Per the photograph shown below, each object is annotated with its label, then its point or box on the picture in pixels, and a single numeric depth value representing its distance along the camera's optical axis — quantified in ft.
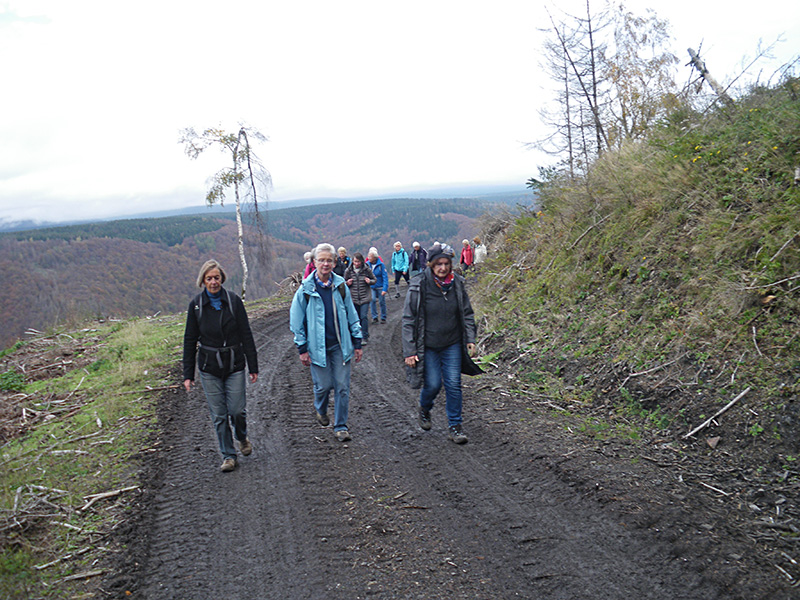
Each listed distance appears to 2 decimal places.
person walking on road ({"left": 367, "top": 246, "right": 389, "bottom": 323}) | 42.21
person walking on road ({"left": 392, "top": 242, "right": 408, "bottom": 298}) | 53.31
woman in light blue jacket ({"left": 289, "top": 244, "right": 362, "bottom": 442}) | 18.26
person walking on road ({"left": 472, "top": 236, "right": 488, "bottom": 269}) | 60.87
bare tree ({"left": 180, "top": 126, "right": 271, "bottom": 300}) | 68.95
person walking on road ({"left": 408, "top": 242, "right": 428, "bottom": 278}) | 51.16
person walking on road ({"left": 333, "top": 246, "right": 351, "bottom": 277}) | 37.50
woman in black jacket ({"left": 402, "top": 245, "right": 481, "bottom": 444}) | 17.67
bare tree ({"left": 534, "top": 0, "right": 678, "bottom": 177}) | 44.32
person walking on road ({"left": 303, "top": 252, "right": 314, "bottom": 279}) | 33.84
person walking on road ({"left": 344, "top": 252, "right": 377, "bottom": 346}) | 34.40
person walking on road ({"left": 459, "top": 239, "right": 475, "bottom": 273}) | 62.49
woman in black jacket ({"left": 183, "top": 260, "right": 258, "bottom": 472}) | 16.62
